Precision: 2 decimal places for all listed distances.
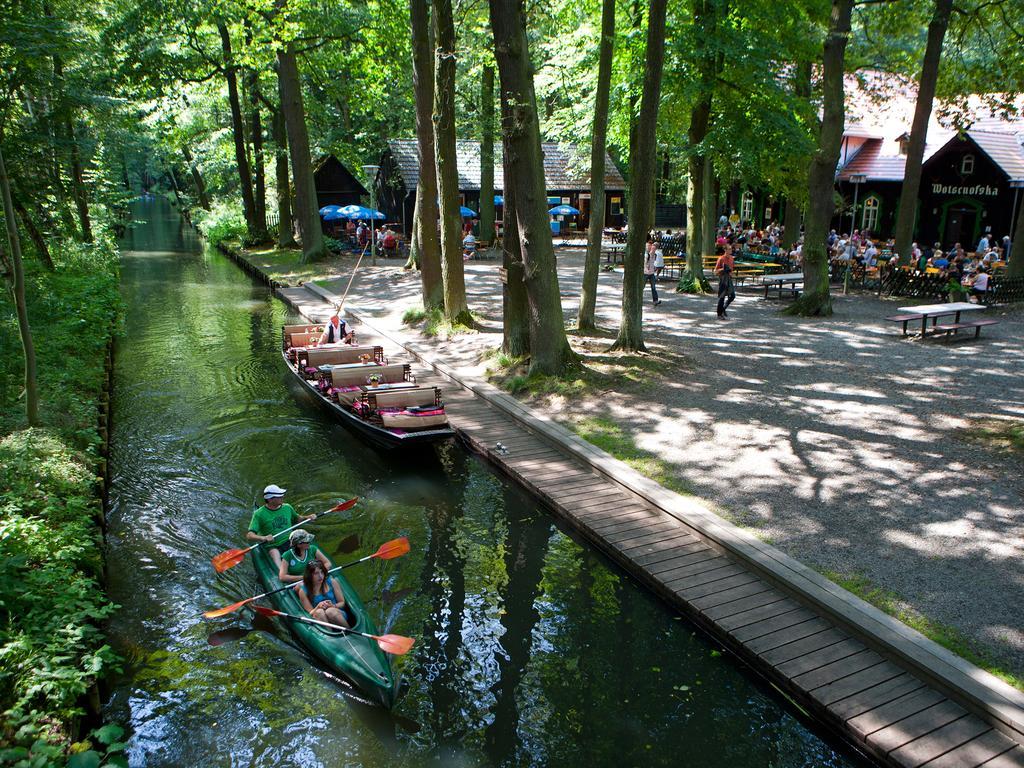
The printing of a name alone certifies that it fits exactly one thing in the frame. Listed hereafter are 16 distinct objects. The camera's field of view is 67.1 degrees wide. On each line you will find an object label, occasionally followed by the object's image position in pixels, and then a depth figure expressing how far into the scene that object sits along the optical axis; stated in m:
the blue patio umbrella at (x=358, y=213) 35.88
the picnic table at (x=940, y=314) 17.02
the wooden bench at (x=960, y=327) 16.86
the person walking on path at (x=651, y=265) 21.47
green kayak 7.21
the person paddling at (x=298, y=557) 8.82
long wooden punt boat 12.52
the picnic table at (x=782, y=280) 22.89
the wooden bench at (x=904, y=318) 16.92
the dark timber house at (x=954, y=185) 30.84
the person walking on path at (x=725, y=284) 20.27
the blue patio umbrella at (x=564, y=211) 41.00
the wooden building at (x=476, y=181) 38.99
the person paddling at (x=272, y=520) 9.47
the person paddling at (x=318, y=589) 8.33
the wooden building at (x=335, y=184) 42.62
